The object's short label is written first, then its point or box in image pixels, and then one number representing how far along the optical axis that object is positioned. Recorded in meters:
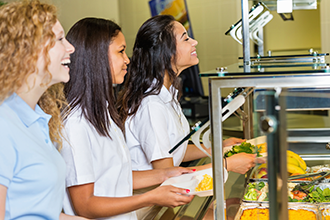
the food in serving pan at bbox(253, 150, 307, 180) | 1.35
